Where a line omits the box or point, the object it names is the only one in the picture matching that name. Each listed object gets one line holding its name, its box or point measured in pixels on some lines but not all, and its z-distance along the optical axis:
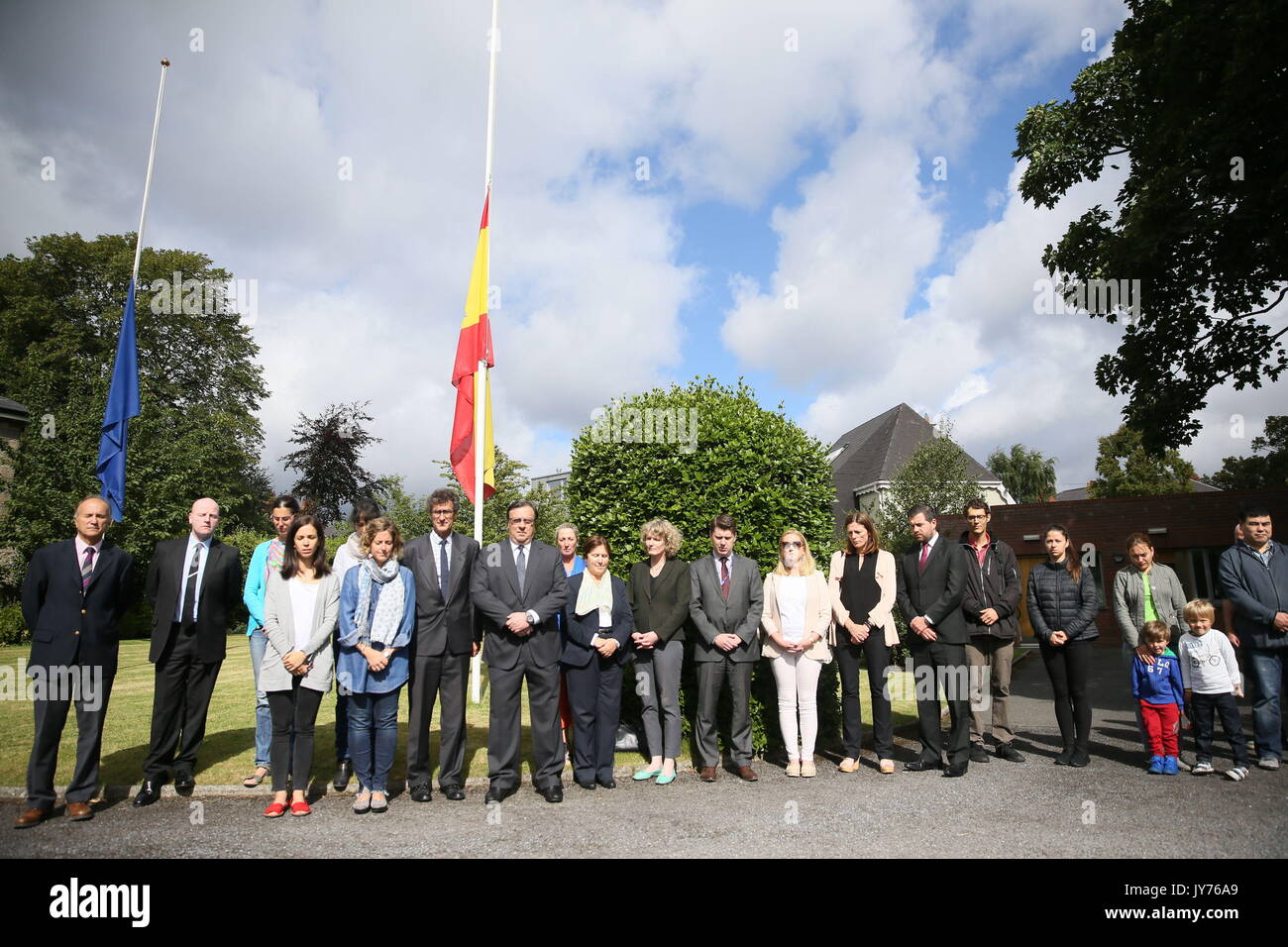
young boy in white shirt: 6.12
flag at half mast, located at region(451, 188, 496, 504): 11.19
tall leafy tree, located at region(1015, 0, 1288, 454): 10.45
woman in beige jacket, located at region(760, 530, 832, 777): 6.45
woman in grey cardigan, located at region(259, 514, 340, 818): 5.43
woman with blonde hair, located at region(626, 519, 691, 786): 6.38
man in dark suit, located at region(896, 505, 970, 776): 6.37
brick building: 26.47
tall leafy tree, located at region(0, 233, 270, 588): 23.83
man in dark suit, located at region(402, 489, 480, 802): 5.83
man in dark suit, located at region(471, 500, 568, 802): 5.82
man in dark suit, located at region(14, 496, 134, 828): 5.22
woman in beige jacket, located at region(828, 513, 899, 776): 6.58
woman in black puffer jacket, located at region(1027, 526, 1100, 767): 6.64
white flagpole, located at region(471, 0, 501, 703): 10.52
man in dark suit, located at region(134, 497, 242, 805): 5.85
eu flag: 11.91
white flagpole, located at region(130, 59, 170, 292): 13.56
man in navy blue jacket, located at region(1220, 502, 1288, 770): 6.25
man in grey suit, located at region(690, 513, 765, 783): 6.41
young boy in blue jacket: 6.20
